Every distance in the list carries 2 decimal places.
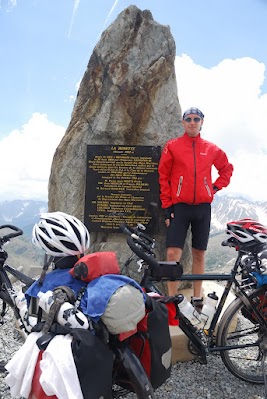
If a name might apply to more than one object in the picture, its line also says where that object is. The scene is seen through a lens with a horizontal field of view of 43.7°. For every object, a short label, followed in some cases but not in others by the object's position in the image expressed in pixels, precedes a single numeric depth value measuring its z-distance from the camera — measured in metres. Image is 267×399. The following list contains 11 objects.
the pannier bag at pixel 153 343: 2.54
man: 4.84
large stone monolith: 5.93
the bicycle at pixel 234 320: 3.84
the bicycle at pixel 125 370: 2.36
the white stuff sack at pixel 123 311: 2.19
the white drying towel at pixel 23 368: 2.15
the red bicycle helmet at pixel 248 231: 3.86
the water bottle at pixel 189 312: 3.67
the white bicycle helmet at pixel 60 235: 2.73
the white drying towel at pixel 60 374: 1.98
